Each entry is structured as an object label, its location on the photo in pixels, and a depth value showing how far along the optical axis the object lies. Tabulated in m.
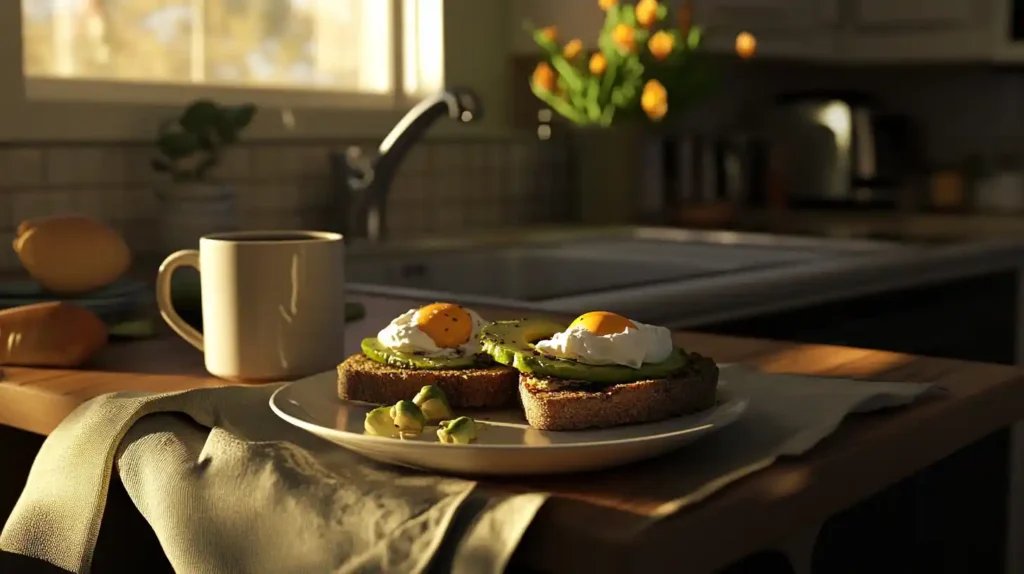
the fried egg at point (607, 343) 0.77
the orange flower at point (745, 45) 2.40
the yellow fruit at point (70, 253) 1.22
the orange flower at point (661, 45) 2.29
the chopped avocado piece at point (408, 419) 0.74
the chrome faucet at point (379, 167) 1.98
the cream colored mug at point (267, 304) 0.95
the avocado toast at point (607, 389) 0.74
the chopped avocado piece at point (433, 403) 0.76
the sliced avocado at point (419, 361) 0.83
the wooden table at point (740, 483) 0.62
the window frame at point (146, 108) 1.83
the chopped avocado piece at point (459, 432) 0.71
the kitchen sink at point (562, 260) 2.04
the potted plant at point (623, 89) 2.35
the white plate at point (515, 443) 0.68
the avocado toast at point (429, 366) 0.81
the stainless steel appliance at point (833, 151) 3.19
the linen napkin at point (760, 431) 0.68
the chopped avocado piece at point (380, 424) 0.73
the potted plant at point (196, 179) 1.89
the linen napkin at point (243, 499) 0.64
